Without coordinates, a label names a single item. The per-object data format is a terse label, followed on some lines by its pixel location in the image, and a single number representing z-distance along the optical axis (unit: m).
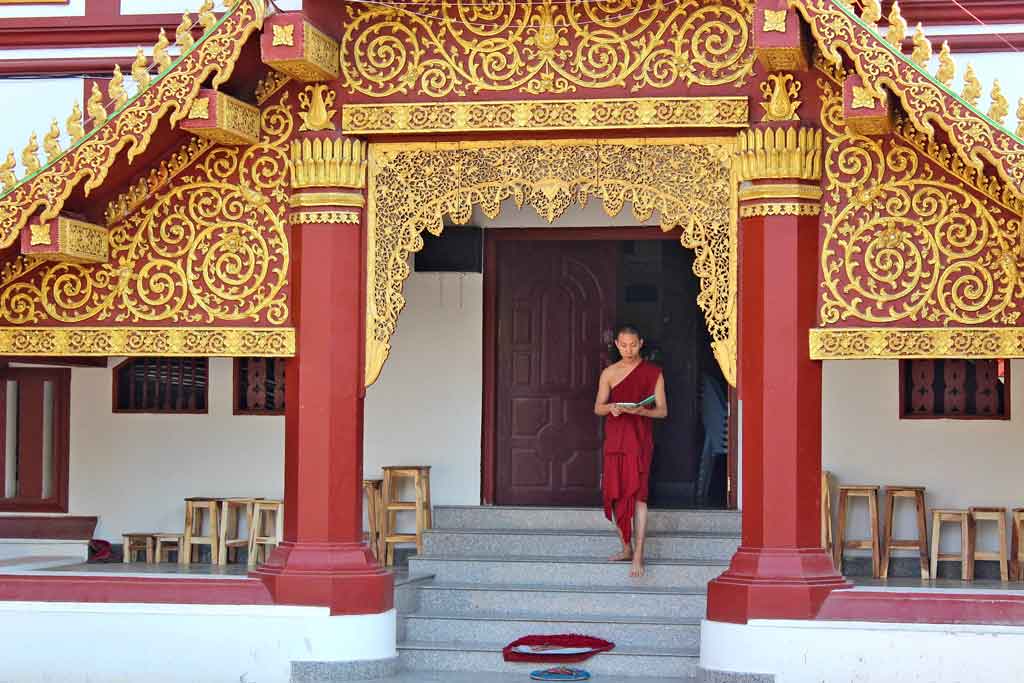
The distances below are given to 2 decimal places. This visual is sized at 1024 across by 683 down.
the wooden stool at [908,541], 10.65
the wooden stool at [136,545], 11.55
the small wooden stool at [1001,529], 10.45
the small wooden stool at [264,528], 11.35
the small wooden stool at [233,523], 11.42
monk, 10.09
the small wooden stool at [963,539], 10.47
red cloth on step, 9.33
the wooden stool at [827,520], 10.81
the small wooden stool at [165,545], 11.52
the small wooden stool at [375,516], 11.34
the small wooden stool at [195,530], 11.43
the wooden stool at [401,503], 11.23
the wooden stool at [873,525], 10.75
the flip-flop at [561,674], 9.12
